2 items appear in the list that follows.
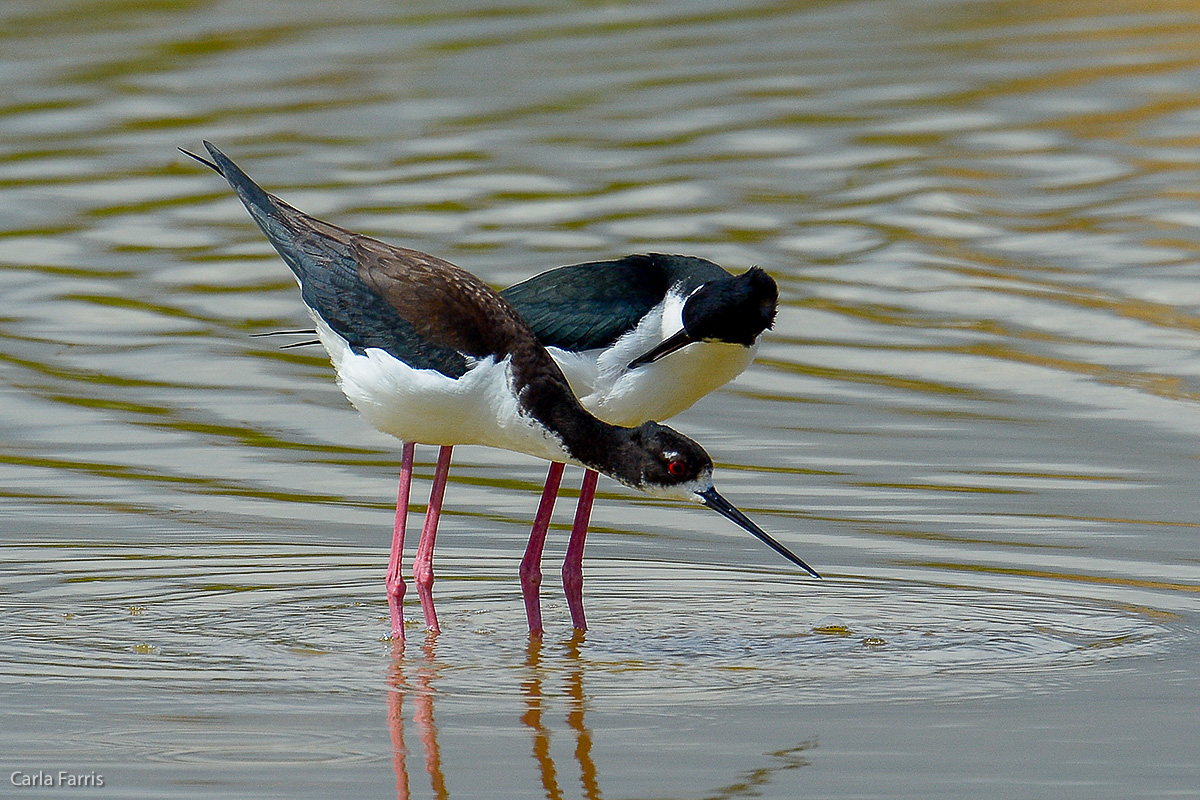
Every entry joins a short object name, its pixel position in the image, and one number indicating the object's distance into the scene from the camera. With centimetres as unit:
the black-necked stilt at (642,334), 1438
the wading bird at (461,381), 1348
